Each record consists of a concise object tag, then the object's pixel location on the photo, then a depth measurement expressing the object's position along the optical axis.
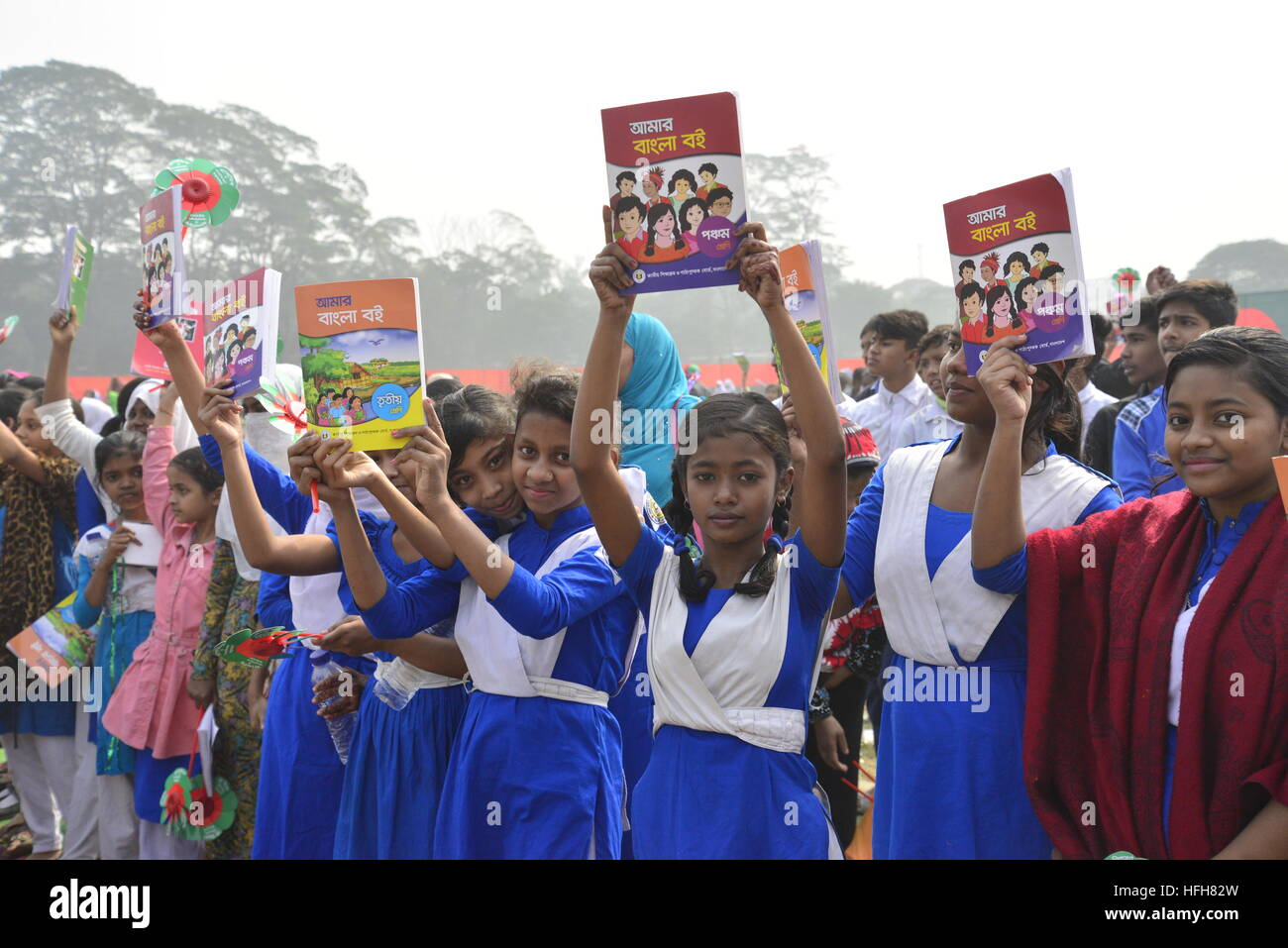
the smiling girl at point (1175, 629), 1.90
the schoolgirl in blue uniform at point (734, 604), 2.24
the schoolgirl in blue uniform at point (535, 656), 2.54
